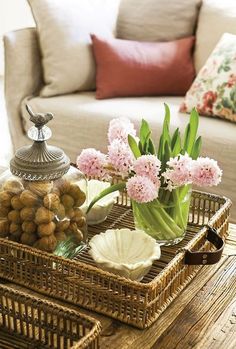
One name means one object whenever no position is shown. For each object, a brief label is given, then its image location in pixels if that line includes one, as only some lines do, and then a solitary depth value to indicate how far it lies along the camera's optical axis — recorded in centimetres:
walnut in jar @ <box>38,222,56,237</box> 163
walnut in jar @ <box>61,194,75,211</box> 168
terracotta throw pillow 290
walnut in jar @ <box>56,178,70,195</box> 167
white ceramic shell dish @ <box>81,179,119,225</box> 183
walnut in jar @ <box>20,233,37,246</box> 164
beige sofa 257
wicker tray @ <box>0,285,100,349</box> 144
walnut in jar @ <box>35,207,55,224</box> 162
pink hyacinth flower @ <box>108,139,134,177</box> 166
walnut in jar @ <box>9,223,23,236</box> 165
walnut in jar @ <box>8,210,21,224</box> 164
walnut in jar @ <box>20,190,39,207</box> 162
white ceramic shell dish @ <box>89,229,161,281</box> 159
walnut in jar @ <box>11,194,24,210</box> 163
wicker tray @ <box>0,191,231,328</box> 152
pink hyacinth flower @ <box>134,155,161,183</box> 161
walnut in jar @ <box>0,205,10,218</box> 165
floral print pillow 267
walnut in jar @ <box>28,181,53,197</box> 164
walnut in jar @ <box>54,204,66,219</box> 165
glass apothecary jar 163
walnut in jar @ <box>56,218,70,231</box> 166
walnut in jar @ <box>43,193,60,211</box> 163
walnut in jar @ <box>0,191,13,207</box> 164
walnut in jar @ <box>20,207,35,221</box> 162
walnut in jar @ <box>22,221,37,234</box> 163
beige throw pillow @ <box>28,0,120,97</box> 290
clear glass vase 171
